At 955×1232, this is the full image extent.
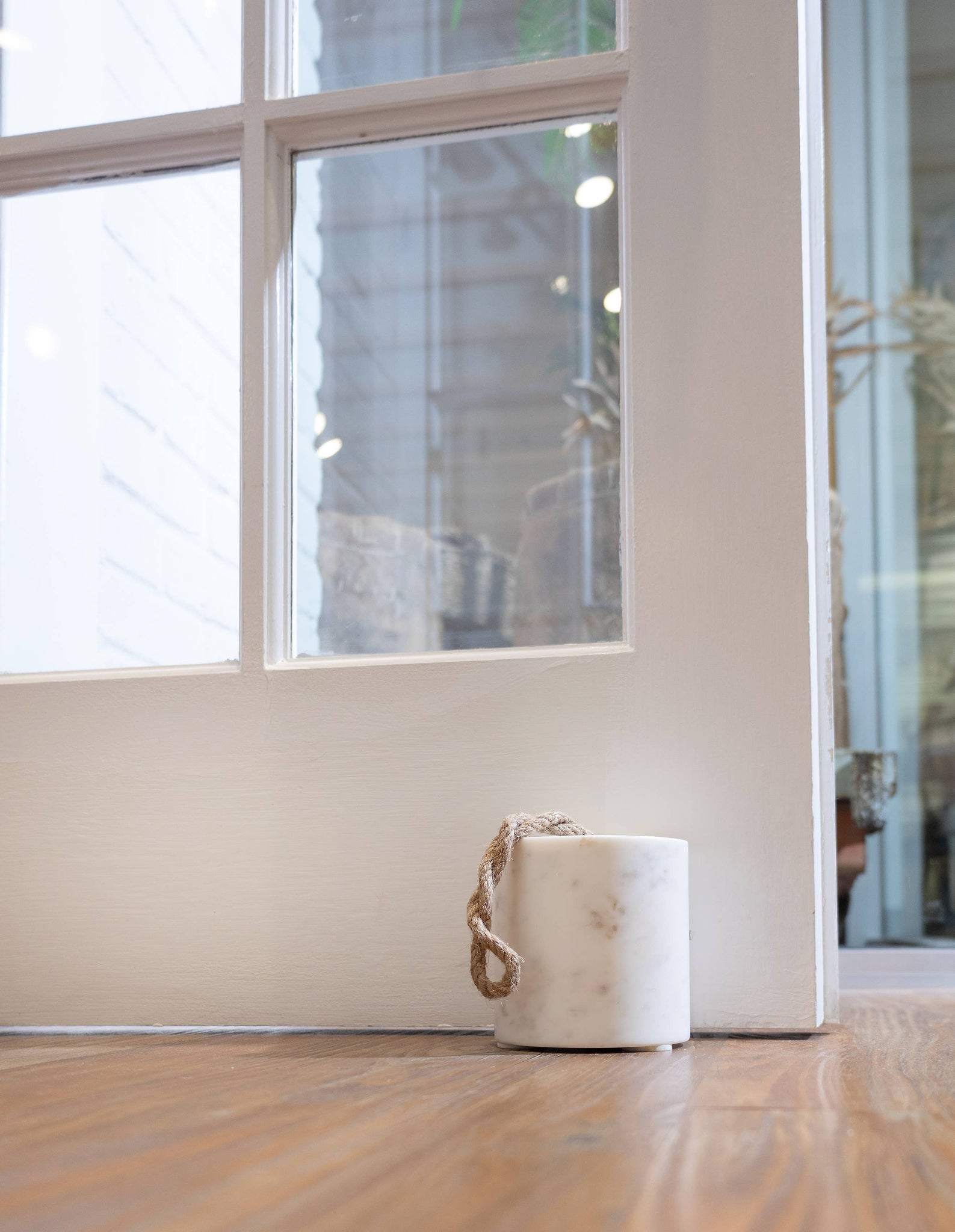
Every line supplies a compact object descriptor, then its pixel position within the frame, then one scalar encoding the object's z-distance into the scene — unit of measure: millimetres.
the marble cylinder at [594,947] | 837
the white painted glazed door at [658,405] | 954
